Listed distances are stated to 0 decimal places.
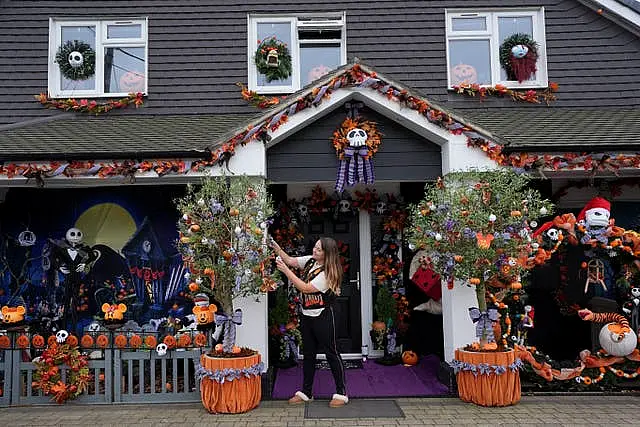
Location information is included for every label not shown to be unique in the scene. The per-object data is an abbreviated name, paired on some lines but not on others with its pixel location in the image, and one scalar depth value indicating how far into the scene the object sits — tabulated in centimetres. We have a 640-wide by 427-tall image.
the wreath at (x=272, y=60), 796
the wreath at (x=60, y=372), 548
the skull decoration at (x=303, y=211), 766
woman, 532
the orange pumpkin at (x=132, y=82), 814
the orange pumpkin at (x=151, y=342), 561
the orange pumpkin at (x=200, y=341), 566
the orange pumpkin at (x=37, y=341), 564
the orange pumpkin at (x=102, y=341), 562
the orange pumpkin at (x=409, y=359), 711
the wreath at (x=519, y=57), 808
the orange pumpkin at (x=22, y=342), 563
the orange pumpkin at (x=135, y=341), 566
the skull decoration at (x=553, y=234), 575
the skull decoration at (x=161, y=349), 555
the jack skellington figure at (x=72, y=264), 734
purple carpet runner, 590
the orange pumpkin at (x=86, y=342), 564
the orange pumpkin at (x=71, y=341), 557
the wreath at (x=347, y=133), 623
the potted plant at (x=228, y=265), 518
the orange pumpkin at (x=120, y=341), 563
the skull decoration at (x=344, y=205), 769
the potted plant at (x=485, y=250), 527
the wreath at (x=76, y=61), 804
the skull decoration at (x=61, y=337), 560
